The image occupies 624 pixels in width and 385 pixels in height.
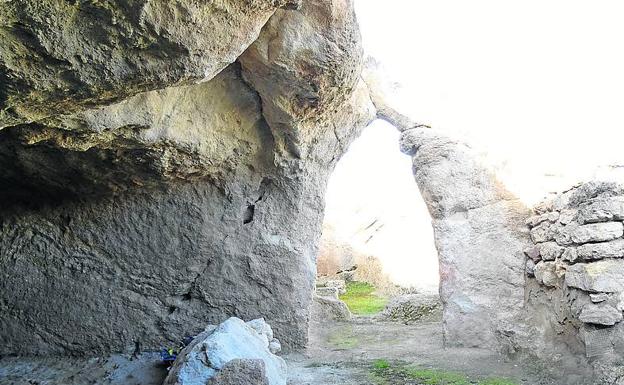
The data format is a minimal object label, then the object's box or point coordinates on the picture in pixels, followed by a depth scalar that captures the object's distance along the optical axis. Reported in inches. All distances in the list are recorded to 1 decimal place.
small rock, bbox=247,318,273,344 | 138.7
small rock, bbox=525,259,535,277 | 164.7
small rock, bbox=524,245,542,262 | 162.1
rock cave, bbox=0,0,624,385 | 100.7
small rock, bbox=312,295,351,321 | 276.8
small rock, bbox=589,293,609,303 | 118.0
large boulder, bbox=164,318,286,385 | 93.9
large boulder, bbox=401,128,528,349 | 175.2
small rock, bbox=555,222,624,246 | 123.1
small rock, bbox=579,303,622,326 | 115.8
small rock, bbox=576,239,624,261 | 121.3
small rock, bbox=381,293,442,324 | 277.6
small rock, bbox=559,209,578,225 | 135.8
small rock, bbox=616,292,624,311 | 115.6
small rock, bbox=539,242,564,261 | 142.4
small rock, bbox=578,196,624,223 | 123.9
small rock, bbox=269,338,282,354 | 138.6
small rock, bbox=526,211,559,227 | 153.0
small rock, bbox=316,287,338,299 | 313.4
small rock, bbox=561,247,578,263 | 128.9
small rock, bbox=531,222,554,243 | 154.0
